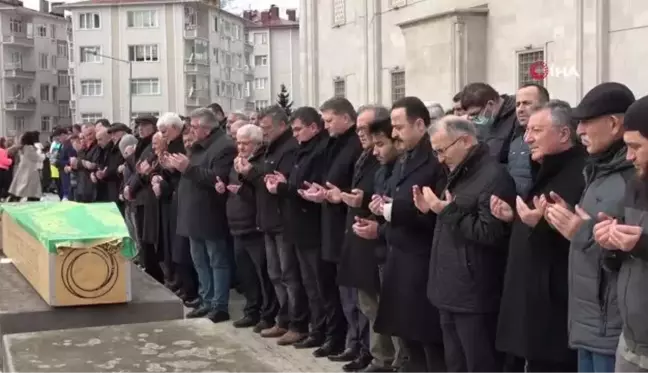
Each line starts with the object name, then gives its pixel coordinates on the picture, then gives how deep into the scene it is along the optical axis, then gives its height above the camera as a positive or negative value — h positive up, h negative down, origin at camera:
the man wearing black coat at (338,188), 6.89 -0.47
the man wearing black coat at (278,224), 7.62 -0.81
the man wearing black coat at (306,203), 7.28 -0.61
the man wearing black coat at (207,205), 8.49 -0.72
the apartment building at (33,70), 73.31 +5.45
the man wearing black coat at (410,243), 5.64 -0.74
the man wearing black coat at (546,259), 4.62 -0.70
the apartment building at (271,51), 84.19 +7.48
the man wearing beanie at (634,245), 3.50 -0.47
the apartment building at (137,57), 67.38 +5.64
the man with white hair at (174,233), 9.29 -1.10
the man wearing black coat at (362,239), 6.31 -0.80
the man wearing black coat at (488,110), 6.68 +0.12
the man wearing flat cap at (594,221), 4.03 -0.44
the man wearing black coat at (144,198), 9.88 -0.75
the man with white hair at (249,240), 8.05 -1.01
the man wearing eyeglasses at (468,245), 5.02 -0.68
